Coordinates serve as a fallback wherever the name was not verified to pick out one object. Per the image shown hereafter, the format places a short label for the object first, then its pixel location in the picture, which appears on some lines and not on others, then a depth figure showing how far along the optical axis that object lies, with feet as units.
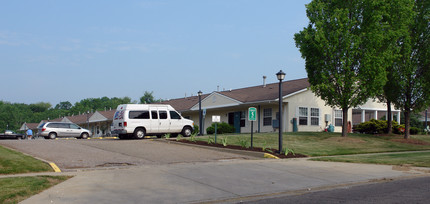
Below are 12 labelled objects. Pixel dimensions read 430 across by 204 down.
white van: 79.71
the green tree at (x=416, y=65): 85.51
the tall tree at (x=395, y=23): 77.66
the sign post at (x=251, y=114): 60.13
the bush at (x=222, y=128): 104.73
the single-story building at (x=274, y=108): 99.71
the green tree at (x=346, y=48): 75.92
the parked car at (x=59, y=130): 99.91
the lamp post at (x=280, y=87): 57.00
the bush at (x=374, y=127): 101.76
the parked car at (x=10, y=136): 113.76
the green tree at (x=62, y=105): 542.16
